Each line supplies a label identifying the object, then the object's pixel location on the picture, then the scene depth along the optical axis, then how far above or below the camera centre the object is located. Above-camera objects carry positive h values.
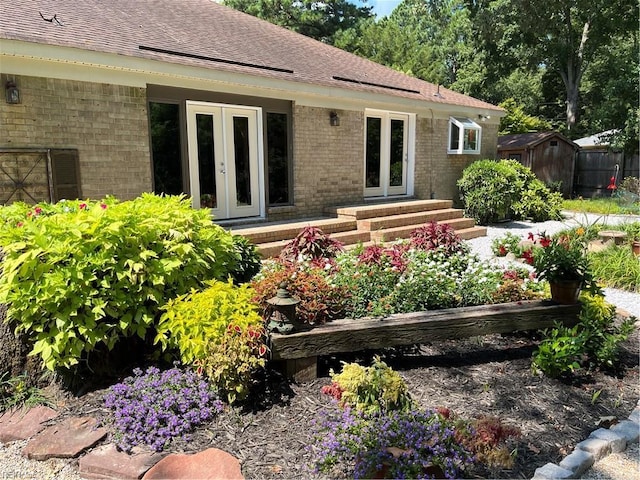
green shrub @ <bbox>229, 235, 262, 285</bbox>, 4.45 -0.87
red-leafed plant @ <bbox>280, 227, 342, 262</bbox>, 6.24 -0.99
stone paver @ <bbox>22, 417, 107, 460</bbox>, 2.65 -1.57
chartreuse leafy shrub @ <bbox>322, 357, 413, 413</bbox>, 2.78 -1.32
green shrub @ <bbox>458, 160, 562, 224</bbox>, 11.59 -0.50
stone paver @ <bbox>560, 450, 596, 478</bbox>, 2.45 -1.56
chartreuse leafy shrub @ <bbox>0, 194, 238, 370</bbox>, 2.97 -0.67
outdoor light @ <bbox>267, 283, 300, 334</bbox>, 3.19 -0.95
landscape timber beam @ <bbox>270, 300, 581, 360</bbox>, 3.23 -1.17
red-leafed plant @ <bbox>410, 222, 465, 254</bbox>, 6.78 -0.97
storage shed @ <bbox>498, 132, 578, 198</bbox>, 18.27 +0.83
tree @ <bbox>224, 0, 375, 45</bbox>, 25.70 +9.34
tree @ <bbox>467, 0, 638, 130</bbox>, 20.17 +6.92
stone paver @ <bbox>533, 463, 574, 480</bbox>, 2.35 -1.55
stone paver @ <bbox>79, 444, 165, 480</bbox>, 2.43 -1.56
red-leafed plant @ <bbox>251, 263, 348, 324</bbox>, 3.41 -0.92
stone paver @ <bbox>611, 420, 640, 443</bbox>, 2.79 -1.59
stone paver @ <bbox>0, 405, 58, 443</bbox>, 2.86 -1.59
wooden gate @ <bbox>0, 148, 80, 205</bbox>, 6.01 +0.03
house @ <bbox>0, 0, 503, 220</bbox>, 6.24 +1.12
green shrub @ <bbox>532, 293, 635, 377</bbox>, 3.40 -1.31
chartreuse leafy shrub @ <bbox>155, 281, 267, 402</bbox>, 2.87 -1.04
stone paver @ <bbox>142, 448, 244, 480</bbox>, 2.37 -1.54
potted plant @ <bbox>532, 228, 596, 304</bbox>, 3.85 -0.82
